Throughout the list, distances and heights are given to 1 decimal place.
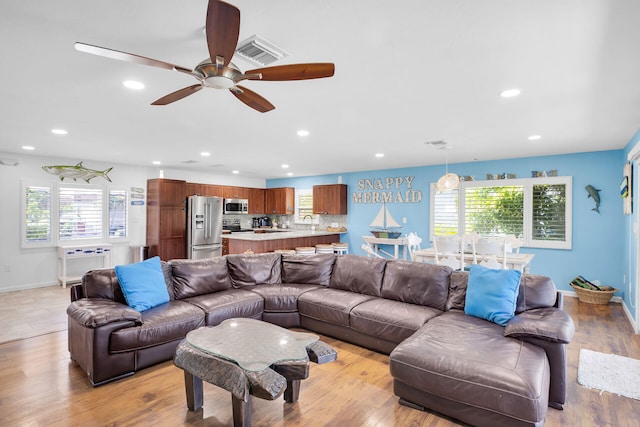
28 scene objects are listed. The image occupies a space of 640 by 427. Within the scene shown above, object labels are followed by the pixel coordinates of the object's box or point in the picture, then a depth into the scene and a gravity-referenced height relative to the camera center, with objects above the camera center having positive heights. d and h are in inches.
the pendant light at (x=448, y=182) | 206.5 +21.7
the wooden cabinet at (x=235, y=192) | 348.5 +24.8
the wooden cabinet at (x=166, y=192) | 285.9 +20.6
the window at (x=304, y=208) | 365.4 +8.1
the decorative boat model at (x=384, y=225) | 282.7 -8.5
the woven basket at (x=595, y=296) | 191.2 -48.0
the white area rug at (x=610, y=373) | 101.0 -53.5
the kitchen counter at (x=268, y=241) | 234.0 -20.7
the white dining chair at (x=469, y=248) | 178.1 -19.5
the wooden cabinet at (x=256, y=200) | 375.2 +17.4
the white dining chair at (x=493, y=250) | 166.6 -17.9
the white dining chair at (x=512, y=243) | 171.6 -15.0
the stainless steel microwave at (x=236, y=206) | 345.1 +9.5
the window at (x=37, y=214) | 236.7 -0.3
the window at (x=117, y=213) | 277.1 +0.9
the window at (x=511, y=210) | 219.5 +4.6
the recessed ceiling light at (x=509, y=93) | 107.7 +42.2
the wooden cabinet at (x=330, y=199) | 326.0 +16.5
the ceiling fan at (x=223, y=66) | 56.9 +32.8
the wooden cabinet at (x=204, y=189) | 316.8 +25.7
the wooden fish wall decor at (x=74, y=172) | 234.3 +32.1
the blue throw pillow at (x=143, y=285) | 119.6 -27.2
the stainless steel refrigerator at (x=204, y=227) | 301.0 -11.8
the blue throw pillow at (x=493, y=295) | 107.5 -27.3
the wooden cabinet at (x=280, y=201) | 372.6 +16.4
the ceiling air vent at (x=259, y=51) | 78.0 +42.1
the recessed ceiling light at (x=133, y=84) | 104.0 +42.8
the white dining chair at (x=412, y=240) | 215.6 -16.9
